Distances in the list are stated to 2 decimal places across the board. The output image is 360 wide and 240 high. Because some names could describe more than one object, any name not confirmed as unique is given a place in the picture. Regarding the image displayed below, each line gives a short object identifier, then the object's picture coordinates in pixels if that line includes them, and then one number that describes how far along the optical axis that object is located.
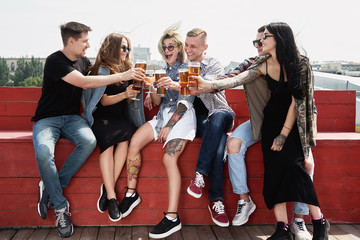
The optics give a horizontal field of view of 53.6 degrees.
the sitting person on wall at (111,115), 2.73
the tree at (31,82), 121.50
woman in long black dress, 2.45
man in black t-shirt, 2.60
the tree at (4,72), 117.79
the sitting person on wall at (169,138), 2.62
